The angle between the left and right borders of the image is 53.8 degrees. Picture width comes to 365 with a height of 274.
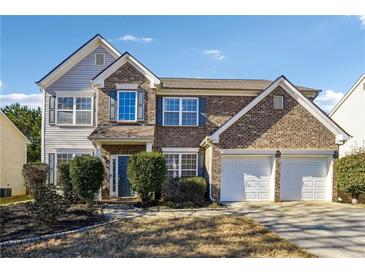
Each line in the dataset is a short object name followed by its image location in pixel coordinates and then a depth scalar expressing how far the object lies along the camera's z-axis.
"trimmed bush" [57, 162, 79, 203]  16.60
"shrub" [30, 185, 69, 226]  10.46
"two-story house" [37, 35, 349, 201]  17.02
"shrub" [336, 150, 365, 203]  16.50
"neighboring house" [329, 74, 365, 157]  23.78
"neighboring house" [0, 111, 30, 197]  22.80
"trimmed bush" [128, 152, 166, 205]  14.87
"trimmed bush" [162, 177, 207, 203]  15.77
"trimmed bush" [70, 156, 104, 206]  14.88
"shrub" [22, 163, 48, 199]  17.59
